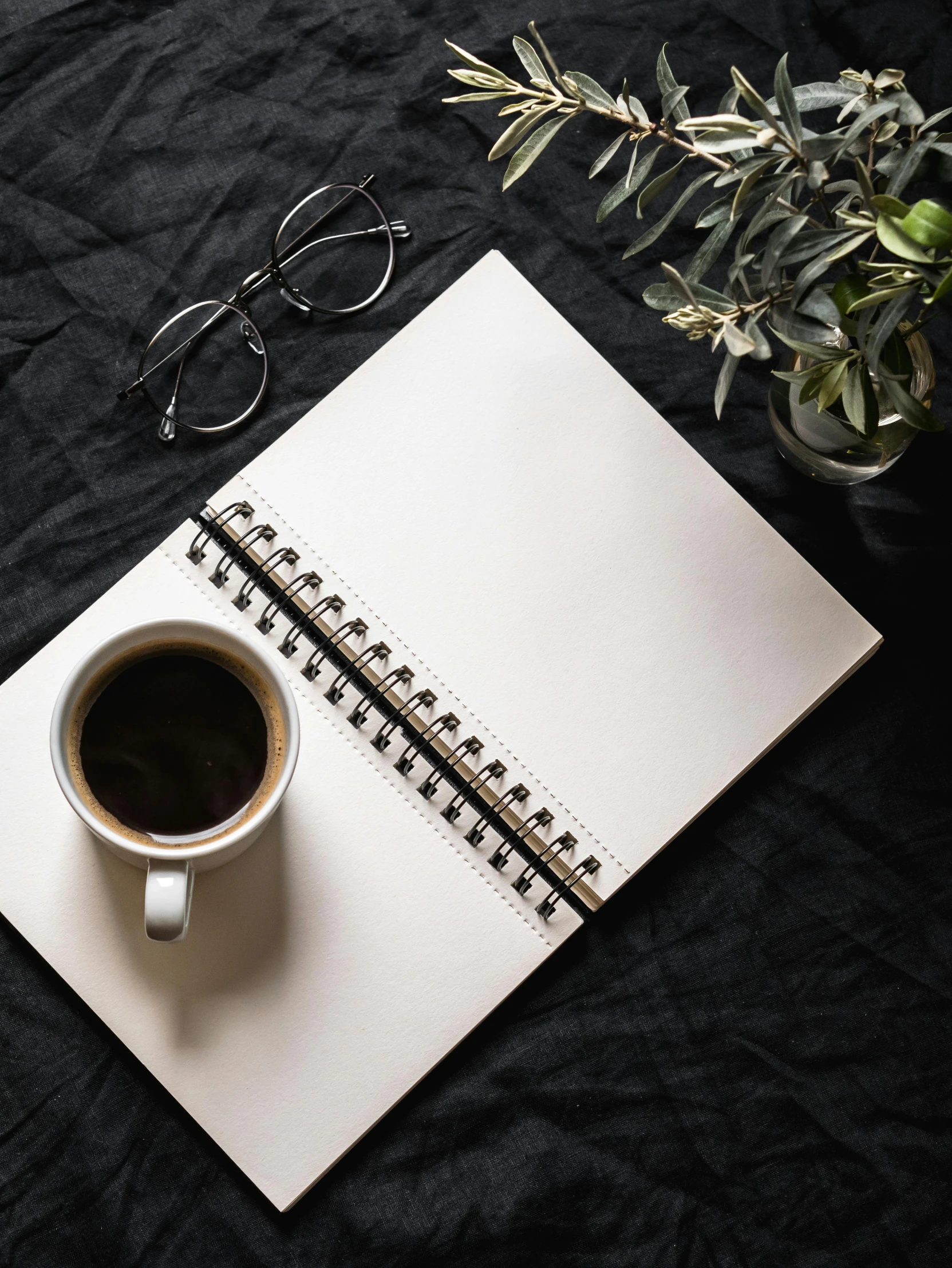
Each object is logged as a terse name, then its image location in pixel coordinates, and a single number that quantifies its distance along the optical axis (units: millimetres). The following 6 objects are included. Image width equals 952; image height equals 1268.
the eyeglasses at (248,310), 856
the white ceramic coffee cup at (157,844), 636
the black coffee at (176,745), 706
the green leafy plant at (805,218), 549
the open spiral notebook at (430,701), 746
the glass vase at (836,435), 762
